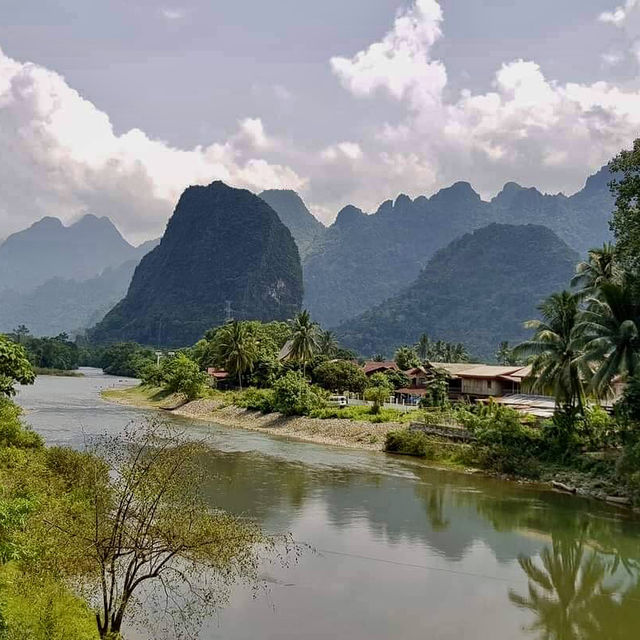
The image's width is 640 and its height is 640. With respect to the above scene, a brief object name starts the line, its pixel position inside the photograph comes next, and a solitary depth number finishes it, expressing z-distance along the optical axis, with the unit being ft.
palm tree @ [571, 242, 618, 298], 126.00
